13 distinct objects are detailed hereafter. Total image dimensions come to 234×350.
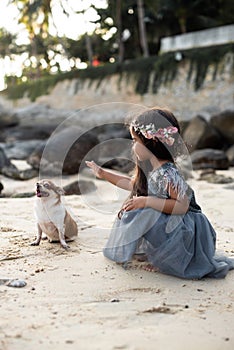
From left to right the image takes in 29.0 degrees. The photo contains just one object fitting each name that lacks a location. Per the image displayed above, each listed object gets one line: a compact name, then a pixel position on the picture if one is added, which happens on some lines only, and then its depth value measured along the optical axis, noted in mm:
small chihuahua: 3680
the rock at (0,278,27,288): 2738
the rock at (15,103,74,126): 24344
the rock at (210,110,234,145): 15102
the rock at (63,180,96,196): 7324
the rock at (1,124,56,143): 21922
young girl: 3119
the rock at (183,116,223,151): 14211
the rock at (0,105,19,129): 25719
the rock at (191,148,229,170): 11703
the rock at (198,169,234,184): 8805
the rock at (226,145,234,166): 12955
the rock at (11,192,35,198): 7078
